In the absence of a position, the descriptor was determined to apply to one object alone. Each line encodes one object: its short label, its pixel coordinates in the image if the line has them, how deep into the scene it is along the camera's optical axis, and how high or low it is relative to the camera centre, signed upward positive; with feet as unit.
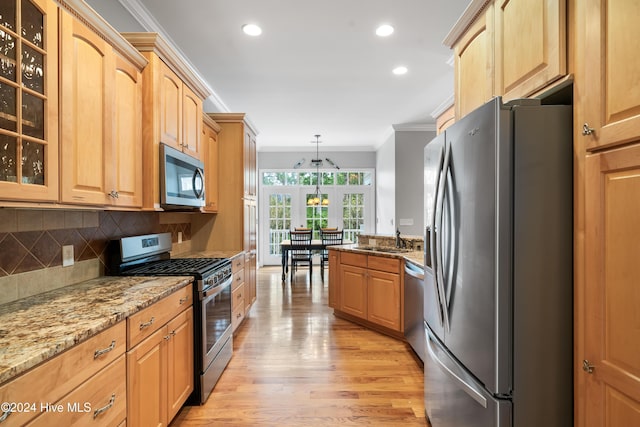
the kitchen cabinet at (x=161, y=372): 4.63 -2.70
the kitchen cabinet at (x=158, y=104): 6.67 +2.56
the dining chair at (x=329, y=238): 19.93 -1.54
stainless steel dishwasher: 8.54 -2.69
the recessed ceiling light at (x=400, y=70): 11.25 +5.25
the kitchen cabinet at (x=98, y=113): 4.53 +1.71
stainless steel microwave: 6.97 +0.86
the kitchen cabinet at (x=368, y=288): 10.26 -2.66
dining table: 19.63 -2.05
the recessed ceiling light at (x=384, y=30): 8.67 +5.20
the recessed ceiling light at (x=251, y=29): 8.50 +5.11
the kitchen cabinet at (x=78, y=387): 2.85 -1.83
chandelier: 23.29 +1.93
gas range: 6.88 -1.75
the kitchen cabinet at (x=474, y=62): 5.45 +2.94
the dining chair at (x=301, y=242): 19.79 -1.76
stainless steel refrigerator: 3.93 -0.64
